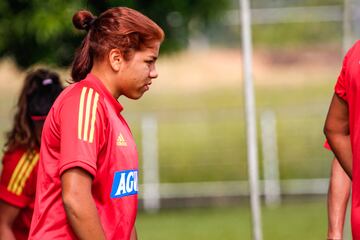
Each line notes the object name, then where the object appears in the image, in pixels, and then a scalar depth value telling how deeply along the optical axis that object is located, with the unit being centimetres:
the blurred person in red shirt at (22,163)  1190
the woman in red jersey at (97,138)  894
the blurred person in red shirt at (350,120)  952
